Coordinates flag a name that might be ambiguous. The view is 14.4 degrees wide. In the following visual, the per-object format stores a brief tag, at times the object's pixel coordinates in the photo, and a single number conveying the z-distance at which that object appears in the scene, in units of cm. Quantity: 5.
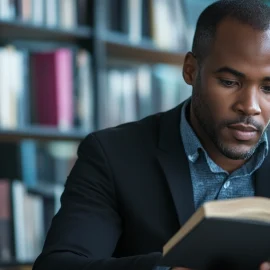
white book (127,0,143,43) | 417
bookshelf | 381
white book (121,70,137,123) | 415
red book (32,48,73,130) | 385
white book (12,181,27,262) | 382
